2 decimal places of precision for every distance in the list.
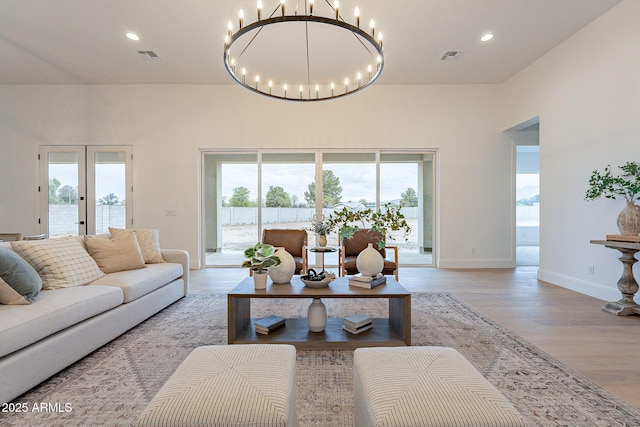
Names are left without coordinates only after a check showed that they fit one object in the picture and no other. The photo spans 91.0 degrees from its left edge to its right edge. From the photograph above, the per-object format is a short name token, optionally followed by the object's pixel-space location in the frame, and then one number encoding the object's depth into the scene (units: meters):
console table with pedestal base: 3.17
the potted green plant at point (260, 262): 2.50
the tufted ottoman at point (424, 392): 1.01
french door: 5.79
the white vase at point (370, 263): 2.63
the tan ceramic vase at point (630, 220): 3.15
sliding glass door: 5.99
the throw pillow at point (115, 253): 3.09
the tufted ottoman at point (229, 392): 1.03
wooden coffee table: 2.36
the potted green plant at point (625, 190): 3.16
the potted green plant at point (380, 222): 2.70
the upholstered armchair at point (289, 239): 4.73
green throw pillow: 2.01
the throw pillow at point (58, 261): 2.46
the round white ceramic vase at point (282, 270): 2.64
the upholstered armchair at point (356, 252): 3.95
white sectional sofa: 1.72
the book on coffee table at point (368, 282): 2.53
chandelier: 4.02
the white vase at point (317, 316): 2.58
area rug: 1.64
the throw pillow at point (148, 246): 3.61
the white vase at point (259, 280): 2.50
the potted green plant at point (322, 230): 4.30
